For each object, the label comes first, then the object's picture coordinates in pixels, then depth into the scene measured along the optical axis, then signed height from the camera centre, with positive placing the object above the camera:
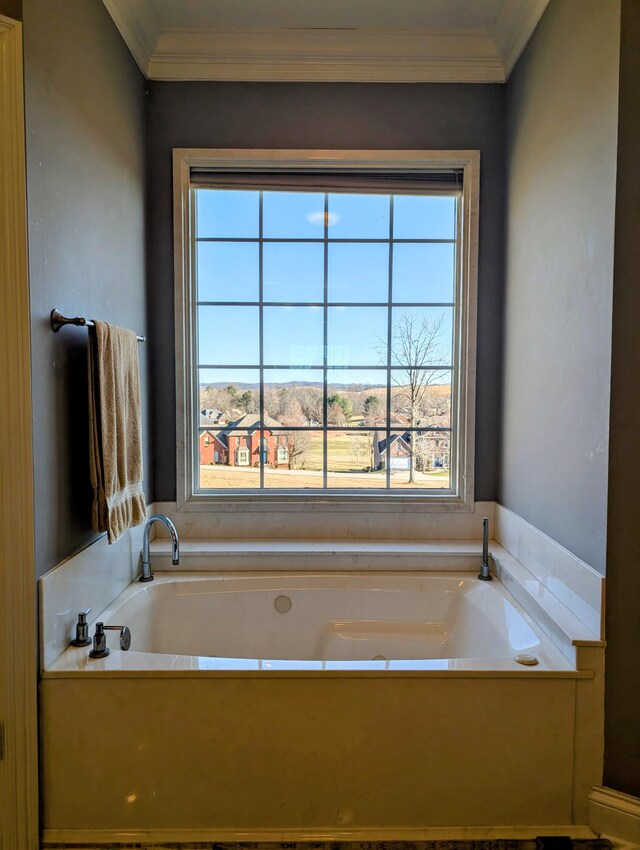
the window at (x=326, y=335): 2.50 +0.30
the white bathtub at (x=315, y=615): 2.13 -0.85
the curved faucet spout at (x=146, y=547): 2.07 -0.57
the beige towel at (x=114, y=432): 1.70 -0.11
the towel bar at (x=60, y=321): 1.58 +0.23
